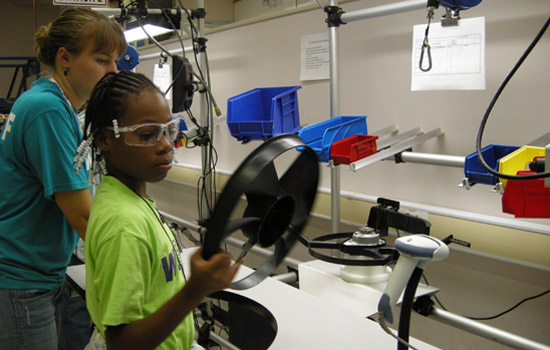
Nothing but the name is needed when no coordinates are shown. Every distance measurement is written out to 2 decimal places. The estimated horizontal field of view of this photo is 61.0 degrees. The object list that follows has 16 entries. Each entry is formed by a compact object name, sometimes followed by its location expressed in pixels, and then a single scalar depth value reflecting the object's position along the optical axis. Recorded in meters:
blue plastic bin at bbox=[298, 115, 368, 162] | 1.47
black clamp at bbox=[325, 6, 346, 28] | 1.72
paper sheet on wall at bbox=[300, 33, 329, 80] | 2.05
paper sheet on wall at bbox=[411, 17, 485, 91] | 1.40
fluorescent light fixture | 2.54
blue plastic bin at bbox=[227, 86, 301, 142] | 1.85
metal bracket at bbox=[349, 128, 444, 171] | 1.44
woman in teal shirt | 0.95
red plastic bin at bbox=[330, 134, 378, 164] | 1.42
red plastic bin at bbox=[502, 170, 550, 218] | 0.94
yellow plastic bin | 0.98
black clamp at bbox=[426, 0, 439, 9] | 1.11
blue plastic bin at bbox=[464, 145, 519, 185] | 1.10
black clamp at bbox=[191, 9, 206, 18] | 2.22
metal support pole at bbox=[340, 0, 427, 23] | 1.49
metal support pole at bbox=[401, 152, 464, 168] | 1.39
